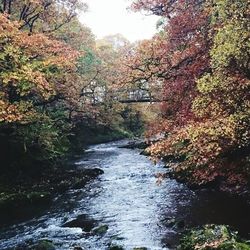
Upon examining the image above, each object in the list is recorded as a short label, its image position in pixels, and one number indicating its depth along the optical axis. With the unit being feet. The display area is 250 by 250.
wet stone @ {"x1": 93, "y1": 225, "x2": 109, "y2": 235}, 53.21
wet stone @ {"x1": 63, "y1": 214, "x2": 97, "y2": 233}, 56.39
